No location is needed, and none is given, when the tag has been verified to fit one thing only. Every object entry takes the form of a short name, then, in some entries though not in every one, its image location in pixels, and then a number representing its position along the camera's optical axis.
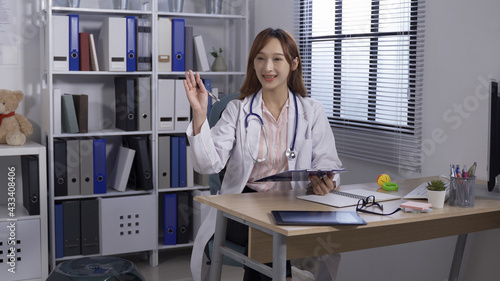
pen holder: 2.03
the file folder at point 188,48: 3.78
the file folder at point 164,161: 3.73
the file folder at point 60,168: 3.46
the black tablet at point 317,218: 1.73
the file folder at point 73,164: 3.48
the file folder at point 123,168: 3.68
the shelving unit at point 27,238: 3.32
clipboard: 2.03
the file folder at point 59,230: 3.50
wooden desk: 1.77
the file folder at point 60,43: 3.40
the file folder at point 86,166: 3.52
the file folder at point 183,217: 3.84
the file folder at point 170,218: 3.80
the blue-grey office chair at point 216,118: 2.50
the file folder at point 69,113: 3.47
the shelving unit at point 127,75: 3.47
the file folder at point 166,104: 3.68
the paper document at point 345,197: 2.03
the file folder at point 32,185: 3.34
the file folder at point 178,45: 3.71
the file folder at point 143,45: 3.60
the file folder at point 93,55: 3.52
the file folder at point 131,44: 3.57
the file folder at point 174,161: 3.76
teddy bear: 3.36
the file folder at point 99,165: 3.56
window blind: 2.85
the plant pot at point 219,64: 3.96
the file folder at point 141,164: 3.67
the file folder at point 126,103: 3.62
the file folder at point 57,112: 3.44
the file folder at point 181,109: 3.72
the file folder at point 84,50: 3.50
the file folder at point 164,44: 3.67
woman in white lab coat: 2.37
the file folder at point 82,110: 3.49
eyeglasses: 1.93
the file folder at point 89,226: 3.56
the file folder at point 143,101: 3.63
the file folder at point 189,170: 3.82
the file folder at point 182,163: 3.78
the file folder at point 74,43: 3.45
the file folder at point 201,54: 3.82
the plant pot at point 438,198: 2.02
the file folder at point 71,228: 3.52
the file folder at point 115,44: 3.52
